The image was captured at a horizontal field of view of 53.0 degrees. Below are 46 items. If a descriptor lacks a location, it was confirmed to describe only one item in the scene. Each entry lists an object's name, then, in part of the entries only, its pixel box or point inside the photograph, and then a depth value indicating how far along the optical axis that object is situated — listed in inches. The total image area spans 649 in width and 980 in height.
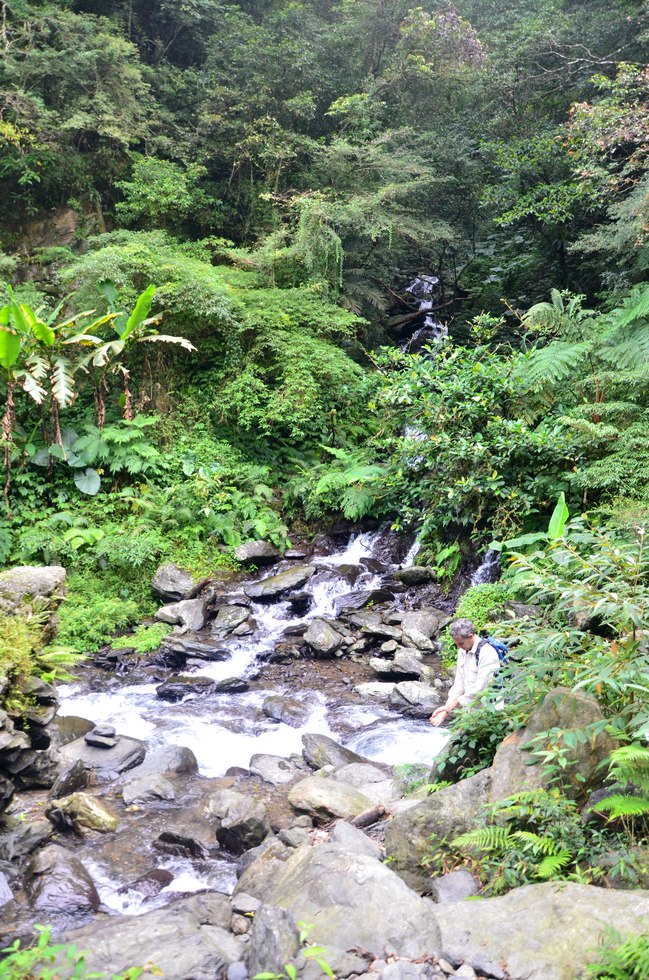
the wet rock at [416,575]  406.3
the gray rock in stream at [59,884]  174.9
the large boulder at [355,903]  124.1
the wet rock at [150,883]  186.1
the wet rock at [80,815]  212.2
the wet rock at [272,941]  120.4
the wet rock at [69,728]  275.7
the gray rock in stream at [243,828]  203.8
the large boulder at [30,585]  233.5
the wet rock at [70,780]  229.6
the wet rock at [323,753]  254.8
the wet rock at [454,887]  142.4
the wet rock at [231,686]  327.9
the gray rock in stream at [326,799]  205.5
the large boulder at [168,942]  128.9
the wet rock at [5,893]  173.8
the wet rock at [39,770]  219.6
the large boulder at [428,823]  160.1
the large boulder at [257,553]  449.4
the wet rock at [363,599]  395.9
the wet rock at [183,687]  322.3
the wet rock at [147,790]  233.6
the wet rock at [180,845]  203.5
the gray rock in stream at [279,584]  412.2
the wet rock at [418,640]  350.6
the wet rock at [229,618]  385.4
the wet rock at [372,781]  217.1
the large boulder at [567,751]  147.6
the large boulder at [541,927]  110.0
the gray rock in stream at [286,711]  294.4
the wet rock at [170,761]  252.4
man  195.3
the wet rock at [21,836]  193.6
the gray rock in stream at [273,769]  246.4
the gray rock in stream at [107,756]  250.2
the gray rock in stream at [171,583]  411.2
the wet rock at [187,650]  355.9
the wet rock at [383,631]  359.9
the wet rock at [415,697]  298.2
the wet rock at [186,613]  389.1
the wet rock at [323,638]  357.4
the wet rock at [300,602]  404.5
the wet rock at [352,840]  166.6
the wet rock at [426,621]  363.6
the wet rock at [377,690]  314.1
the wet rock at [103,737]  262.1
